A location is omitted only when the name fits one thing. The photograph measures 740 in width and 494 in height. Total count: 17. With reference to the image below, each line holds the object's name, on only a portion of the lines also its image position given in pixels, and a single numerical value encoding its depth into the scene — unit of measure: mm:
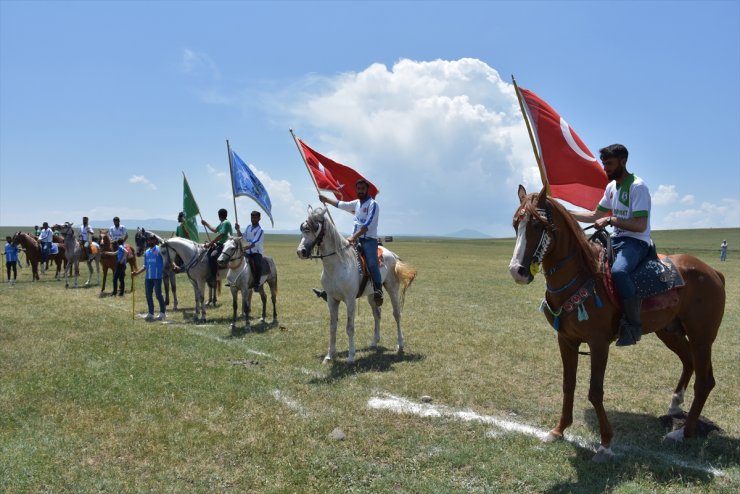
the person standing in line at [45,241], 25969
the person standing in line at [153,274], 14125
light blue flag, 13852
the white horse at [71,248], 22719
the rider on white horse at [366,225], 9484
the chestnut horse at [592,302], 5016
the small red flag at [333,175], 10859
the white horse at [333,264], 8883
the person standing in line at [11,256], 23797
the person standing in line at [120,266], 18938
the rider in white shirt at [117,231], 21041
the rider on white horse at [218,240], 14359
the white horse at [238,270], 12968
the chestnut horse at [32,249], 25312
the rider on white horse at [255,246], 13461
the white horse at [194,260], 14555
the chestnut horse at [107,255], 19969
